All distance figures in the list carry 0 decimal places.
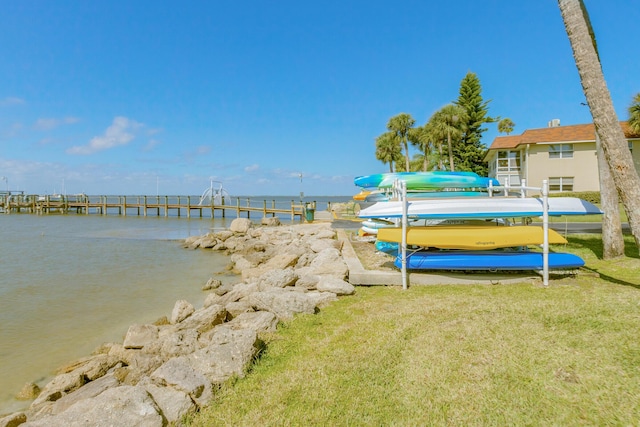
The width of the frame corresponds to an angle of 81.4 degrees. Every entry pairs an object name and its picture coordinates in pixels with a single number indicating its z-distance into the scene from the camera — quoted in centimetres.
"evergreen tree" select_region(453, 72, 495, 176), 4225
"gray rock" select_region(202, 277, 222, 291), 1056
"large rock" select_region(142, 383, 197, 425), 297
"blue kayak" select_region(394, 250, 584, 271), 653
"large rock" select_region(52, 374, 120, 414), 407
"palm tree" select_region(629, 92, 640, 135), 2679
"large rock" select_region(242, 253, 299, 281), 1080
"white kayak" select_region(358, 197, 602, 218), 646
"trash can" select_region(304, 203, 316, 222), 2386
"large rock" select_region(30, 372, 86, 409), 462
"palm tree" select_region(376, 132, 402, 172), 4719
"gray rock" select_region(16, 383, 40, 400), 500
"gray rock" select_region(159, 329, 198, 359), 472
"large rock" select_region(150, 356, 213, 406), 321
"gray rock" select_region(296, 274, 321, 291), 700
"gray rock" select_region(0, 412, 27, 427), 384
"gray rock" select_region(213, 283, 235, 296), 940
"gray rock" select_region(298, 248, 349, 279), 721
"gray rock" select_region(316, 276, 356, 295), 633
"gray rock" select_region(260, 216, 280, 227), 2600
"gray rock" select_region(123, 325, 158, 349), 595
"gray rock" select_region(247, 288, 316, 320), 544
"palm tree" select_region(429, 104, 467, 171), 3888
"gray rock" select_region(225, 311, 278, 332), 477
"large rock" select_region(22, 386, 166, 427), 286
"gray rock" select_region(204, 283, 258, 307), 740
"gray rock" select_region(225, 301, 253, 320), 613
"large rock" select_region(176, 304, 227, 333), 574
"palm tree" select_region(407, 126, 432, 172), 4253
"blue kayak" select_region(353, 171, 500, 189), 1038
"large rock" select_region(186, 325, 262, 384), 351
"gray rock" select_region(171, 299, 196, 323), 705
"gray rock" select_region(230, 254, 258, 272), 1302
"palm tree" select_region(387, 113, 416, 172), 4597
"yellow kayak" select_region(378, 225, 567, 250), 641
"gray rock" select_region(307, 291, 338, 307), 595
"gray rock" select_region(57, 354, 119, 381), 508
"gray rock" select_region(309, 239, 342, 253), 1128
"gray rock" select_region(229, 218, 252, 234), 2292
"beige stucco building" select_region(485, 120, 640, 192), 2945
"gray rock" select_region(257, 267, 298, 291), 722
